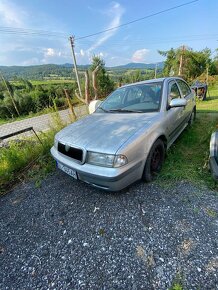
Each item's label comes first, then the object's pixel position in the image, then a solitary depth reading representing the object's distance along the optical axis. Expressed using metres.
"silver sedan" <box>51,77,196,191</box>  2.18
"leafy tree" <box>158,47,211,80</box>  23.31
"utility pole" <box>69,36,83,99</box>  18.63
